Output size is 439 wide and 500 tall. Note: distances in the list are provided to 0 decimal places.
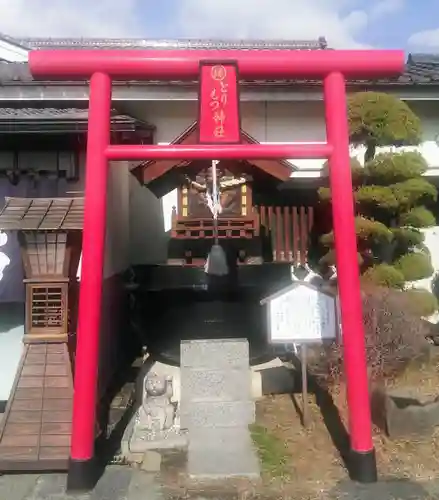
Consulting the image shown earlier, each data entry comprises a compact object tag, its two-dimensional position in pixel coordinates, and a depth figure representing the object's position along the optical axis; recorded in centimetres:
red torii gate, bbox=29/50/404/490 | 470
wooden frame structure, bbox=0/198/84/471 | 507
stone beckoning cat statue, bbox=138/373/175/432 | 575
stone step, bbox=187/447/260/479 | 484
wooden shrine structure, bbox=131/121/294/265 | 682
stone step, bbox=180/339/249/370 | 607
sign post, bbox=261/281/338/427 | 556
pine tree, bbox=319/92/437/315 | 670
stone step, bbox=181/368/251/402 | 597
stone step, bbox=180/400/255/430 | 582
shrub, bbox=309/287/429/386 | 589
